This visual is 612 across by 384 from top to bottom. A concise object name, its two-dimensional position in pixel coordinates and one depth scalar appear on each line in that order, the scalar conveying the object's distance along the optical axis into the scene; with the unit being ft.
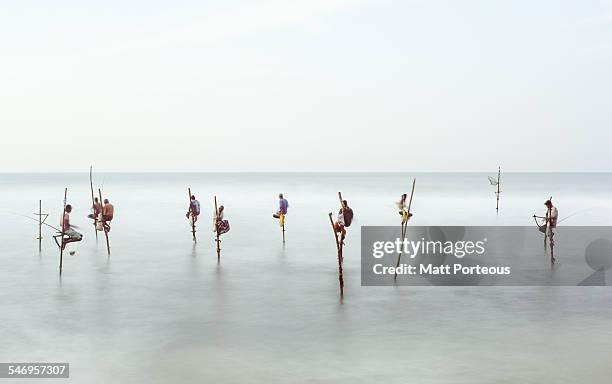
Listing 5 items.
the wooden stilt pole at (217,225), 98.84
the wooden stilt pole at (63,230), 84.67
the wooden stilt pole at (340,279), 70.82
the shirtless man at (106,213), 104.88
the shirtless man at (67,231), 85.21
